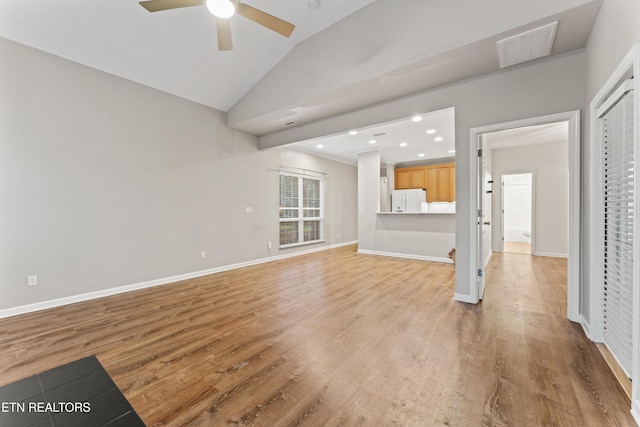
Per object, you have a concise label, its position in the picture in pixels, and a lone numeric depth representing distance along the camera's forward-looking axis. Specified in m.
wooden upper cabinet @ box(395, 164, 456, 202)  7.91
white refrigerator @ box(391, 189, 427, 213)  8.05
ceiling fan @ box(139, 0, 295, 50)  2.06
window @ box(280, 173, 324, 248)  6.67
